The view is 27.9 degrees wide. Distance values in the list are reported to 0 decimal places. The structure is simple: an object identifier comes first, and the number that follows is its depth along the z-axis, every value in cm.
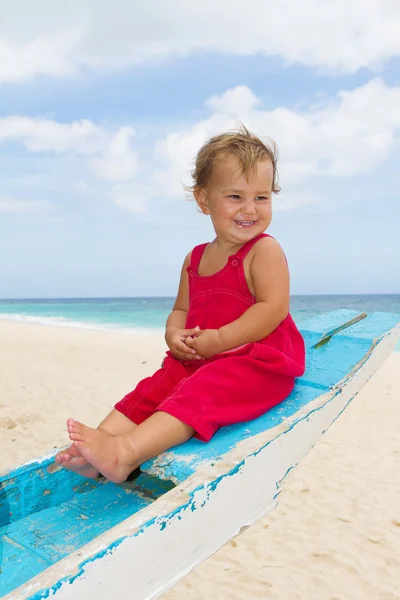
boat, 98
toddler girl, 120
